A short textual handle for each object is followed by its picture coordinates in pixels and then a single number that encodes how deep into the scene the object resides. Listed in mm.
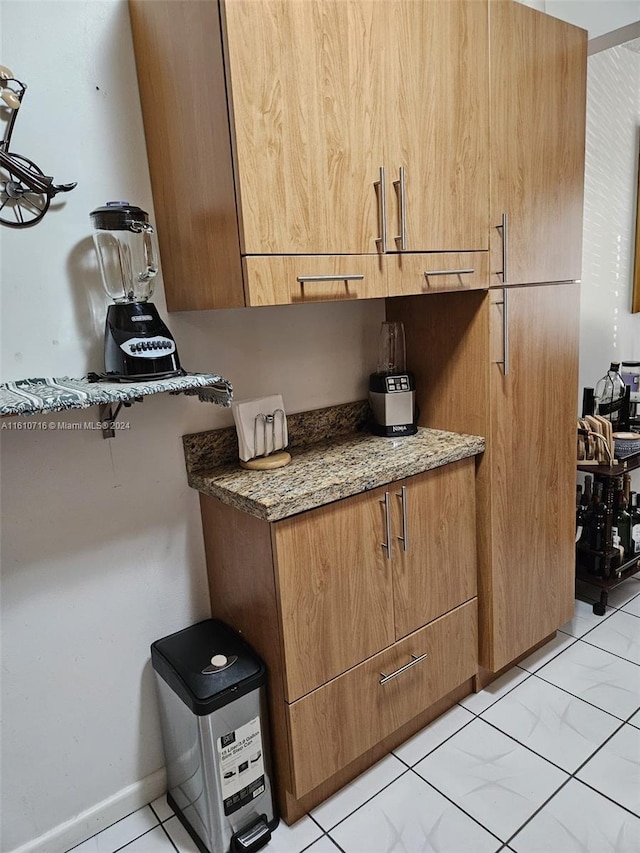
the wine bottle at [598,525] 2483
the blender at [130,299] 1337
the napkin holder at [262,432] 1627
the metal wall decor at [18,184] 1252
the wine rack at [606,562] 2420
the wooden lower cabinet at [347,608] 1443
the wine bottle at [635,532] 2590
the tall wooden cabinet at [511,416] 1811
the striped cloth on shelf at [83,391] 1094
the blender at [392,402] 1891
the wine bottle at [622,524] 2541
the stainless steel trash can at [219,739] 1412
